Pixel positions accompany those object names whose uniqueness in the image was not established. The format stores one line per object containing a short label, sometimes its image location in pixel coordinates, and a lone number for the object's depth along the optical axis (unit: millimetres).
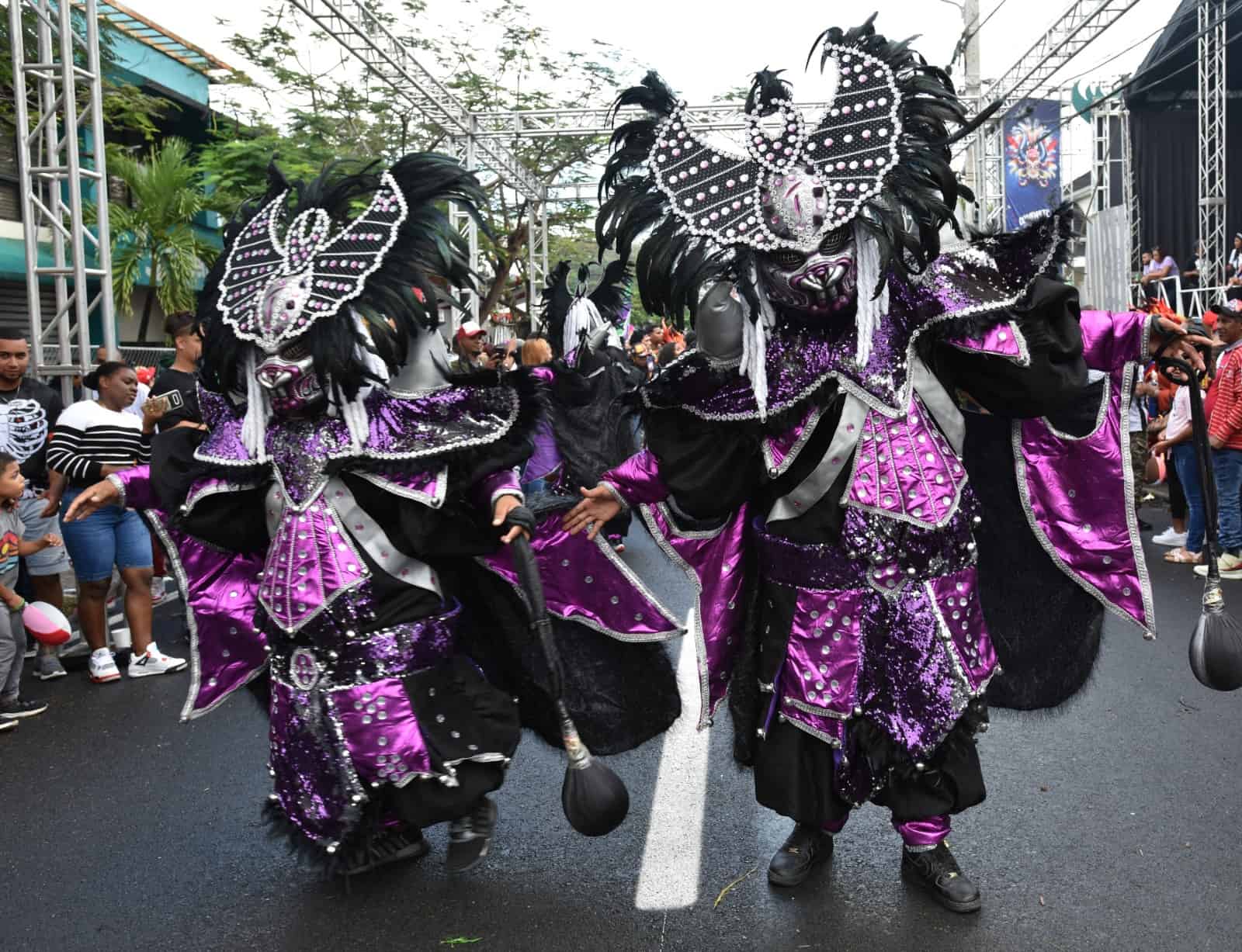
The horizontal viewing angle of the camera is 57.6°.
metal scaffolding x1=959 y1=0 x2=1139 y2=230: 11680
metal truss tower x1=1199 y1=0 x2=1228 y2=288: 15672
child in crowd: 5012
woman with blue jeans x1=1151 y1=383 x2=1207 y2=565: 7383
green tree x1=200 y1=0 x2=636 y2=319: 15375
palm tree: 13703
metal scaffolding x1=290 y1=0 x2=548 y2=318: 11438
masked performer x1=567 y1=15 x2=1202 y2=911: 2977
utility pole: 15062
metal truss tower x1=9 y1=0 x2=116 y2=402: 7605
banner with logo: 21141
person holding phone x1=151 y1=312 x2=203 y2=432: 6768
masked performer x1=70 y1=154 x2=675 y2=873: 3137
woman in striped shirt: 5504
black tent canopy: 21031
